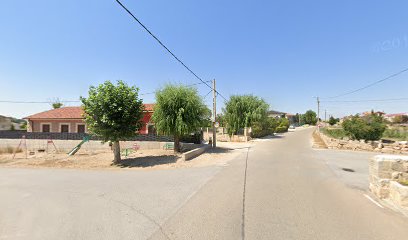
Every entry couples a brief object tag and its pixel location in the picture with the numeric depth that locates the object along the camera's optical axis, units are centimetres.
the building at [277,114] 7994
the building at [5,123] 3917
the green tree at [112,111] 1209
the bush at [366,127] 1873
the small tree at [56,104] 4778
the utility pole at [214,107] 1798
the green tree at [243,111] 3020
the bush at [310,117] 9219
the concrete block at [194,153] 1274
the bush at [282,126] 4532
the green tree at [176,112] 1425
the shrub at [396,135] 2297
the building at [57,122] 2573
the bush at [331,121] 7725
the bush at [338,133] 2405
